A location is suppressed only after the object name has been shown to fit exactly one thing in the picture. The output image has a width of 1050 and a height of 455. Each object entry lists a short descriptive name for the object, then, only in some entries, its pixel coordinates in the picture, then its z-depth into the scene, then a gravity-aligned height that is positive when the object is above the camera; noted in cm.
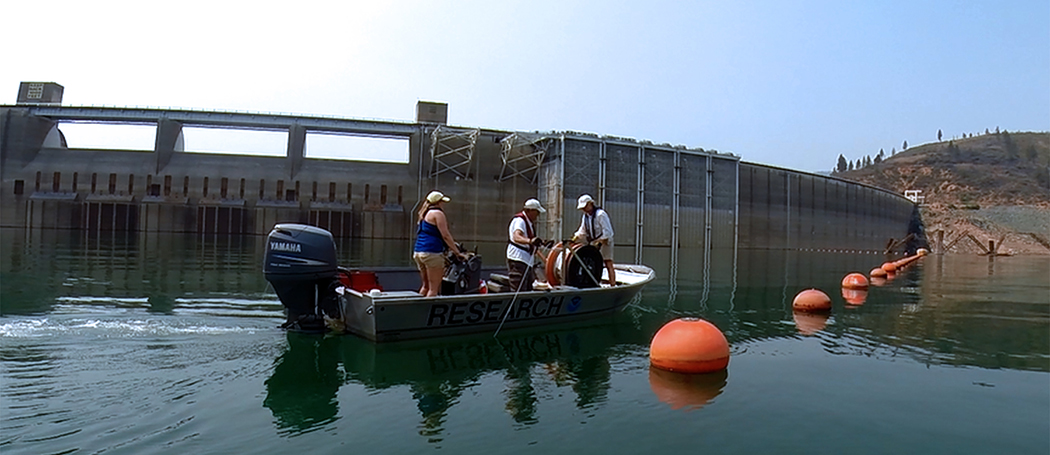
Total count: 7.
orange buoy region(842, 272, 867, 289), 1817 -76
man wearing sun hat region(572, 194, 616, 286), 1057 +32
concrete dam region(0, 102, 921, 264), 4594 +410
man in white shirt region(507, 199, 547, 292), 949 +0
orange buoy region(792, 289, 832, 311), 1289 -94
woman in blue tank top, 835 +2
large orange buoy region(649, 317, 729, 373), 722 -107
